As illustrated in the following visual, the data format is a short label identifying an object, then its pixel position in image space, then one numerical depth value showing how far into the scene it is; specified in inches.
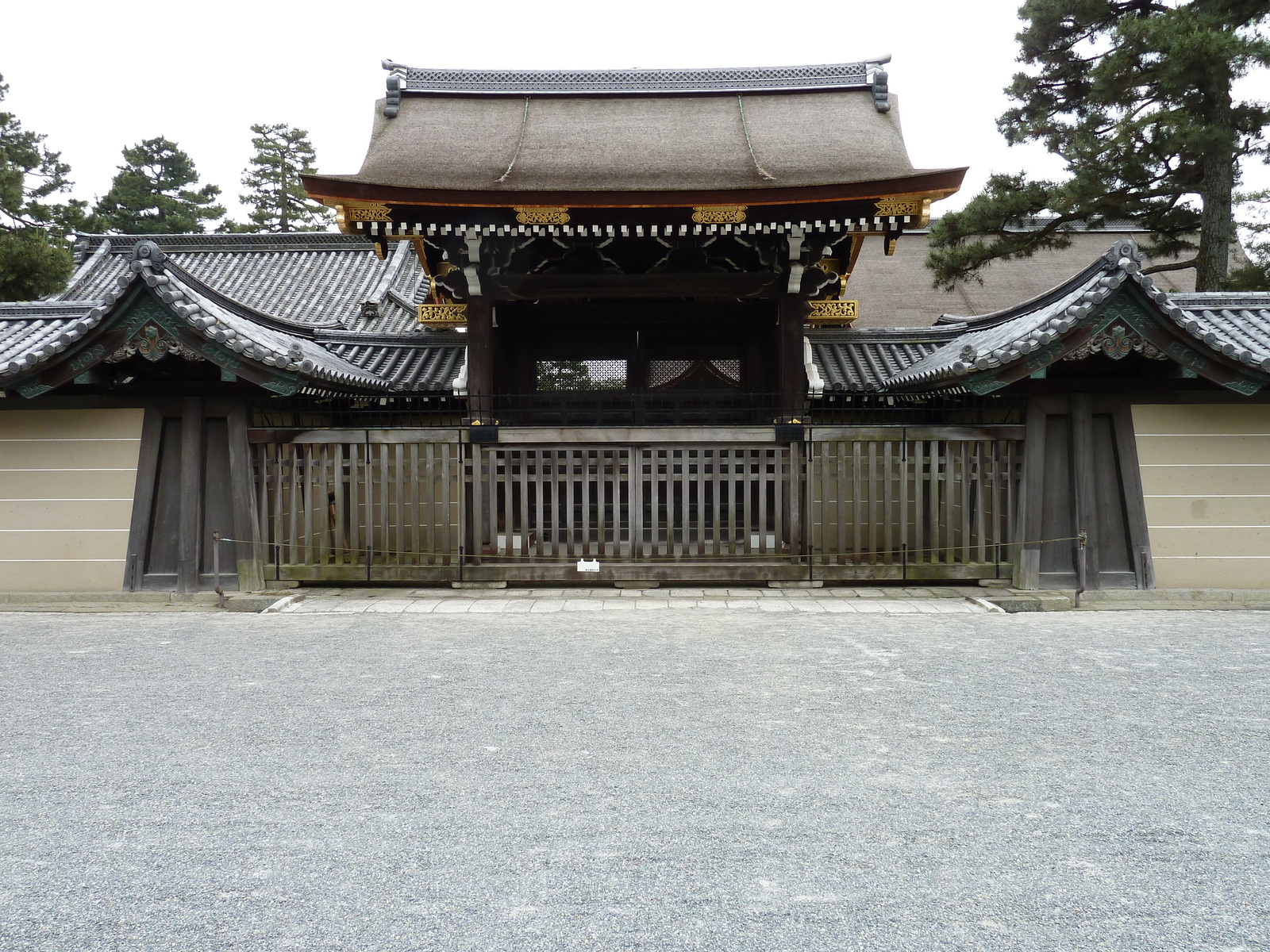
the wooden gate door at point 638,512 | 324.8
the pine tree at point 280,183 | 1425.9
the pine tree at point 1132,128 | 495.8
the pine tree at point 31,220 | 604.7
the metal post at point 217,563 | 296.2
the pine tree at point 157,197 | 1282.0
